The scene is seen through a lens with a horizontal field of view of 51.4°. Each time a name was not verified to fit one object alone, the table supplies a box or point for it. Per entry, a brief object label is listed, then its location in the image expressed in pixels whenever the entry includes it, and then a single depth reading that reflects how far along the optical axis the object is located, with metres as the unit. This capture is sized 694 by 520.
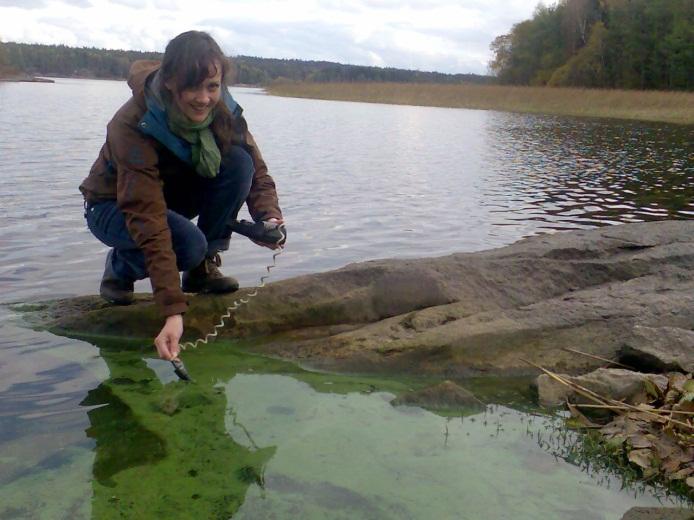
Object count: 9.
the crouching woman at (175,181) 3.08
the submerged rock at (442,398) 3.36
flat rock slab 3.94
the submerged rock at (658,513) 2.52
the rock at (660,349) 3.62
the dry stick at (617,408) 2.95
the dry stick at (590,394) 3.17
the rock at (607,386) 3.40
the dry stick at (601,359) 3.81
